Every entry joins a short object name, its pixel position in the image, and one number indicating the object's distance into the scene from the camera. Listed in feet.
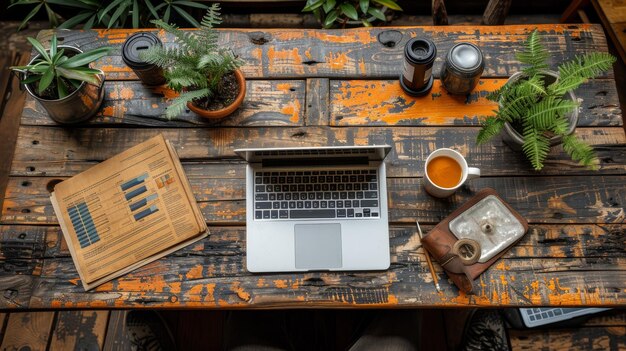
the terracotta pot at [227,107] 4.45
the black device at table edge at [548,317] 5.35
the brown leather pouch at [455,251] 4.02
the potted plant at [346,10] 6.40
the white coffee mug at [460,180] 4.14
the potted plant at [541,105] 3.81
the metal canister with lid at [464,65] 4.31
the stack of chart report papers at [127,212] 4.33
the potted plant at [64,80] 4.13
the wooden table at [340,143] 4.20
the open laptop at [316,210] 4.25
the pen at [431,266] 4.17
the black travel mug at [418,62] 4.20
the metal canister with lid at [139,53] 4.46
